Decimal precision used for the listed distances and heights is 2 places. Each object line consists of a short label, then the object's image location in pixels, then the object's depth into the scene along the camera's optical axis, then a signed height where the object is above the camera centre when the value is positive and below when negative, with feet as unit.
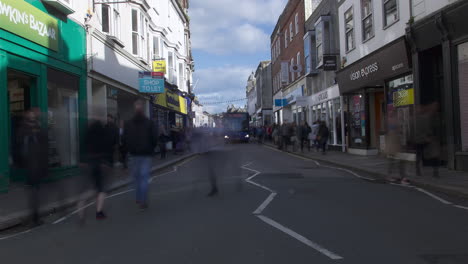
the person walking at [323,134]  68.44 -0.37
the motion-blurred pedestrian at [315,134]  75.67 -0.36
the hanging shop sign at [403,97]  48.75 +3.85
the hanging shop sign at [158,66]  78.43 +13.23
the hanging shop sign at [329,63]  71.97 +11.73
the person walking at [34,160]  22.56 -0.98
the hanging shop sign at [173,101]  100.06 +9.09
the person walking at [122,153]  50.21 -1.71
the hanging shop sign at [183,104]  119.20 +9.38
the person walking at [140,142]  23.97 -0.24
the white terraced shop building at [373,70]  49.61 +8.06
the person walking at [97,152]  22.33 -0.66
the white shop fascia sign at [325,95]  75.64 +7.18
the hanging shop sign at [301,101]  88.02 +6.61
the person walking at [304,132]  76.59 +0.07
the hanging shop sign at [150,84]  66.59 +8.47
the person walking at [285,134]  83.51 -0.20
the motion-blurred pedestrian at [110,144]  22.91 -0.28
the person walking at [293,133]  80.62 -0.05
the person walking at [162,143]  69.05 -0.96
